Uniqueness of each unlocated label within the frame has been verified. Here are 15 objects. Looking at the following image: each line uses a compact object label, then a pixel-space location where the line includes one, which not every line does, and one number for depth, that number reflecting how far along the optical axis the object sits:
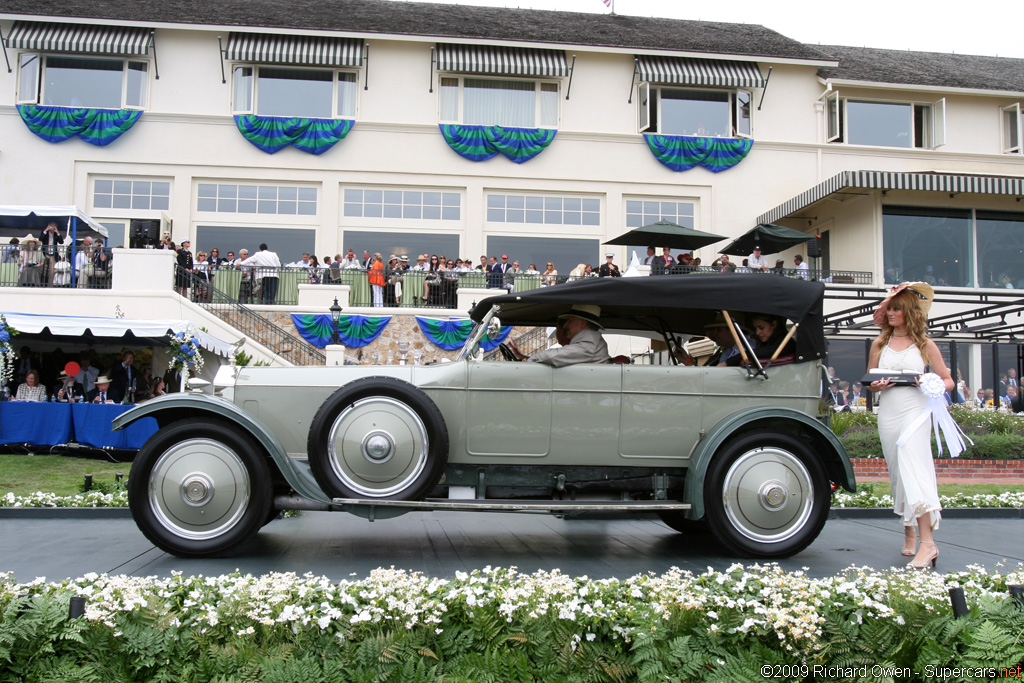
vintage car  5.11
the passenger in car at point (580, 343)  5.55
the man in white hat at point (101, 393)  15.98
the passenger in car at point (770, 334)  5.88
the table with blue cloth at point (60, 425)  13.95
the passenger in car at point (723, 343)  5.97
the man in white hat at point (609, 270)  19.70
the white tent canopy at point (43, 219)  19.45
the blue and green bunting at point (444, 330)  20.19
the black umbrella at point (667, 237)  17.70
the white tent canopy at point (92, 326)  14.66
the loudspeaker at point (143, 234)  21.95
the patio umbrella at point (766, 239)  17.44
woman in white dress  5.34
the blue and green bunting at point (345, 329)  19.67
